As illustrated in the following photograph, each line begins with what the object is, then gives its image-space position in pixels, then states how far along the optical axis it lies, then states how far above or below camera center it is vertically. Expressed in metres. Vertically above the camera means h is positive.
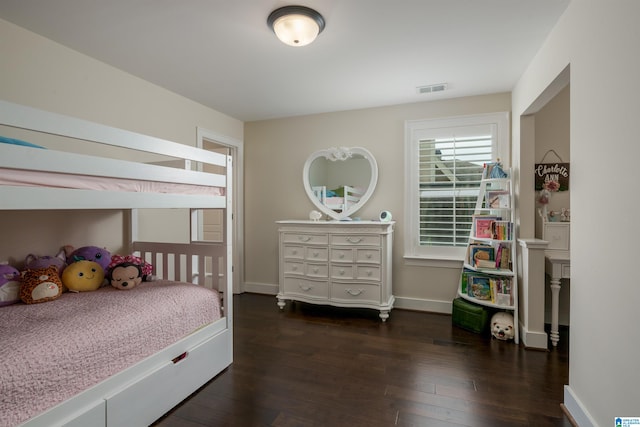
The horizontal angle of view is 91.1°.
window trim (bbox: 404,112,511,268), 3.39 +0.14
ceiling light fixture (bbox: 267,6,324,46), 1.85 +1.15
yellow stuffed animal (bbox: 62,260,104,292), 2.04 -0.44
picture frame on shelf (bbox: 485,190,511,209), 2.86 +0.12
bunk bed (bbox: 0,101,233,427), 1.19 -0.55
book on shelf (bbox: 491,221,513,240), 2.84 -0.17
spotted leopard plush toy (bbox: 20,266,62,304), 1.80 -0.45
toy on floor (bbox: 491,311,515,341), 2.72 -1.01
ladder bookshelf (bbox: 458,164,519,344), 2.82 -0.41
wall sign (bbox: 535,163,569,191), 3.02 +0.37
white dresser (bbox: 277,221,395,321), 3.22 -0.56
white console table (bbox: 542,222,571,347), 2.61 -0.39
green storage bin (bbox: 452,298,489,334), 2.87 -0.98
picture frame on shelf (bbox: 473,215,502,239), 2.93 -0.13
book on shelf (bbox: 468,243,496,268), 2.95 -0.39
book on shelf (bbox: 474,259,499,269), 2.89 -0.48
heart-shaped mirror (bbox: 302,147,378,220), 3.73 +0.39
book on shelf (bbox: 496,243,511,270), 2.91 -0.44
